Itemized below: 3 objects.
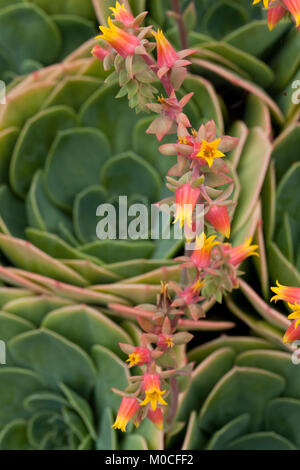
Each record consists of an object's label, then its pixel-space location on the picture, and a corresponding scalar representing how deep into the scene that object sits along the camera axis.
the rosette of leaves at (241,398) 0.65
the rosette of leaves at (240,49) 0.69
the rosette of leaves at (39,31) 0.71
